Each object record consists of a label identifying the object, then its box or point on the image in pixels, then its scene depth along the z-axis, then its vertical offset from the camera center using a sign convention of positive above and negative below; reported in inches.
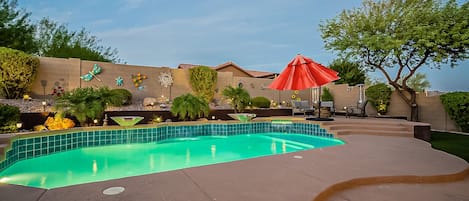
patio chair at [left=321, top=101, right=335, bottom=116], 446.9 -4.8
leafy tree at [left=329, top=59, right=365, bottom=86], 642.8 +75.1
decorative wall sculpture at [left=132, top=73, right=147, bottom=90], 419.5 +39.0
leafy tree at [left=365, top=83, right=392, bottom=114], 442.6 +10.1
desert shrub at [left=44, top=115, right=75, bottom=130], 238.9 -20.3
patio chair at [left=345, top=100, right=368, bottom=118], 386.3 -13.1
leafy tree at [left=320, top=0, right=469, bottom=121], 346.3 +102.6
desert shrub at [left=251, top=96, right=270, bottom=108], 452.8 +0.7
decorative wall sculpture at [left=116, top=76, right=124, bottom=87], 404.8 +35.6
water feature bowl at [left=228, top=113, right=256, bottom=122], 335.3 -20.1
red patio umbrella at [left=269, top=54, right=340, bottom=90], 314.0 +36.6
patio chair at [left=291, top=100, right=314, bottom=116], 450.9 -6.9
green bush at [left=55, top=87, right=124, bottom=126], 247.6 -0.6
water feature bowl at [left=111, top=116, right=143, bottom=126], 255.2 -18.8
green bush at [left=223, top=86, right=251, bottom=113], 375.9 +9.9
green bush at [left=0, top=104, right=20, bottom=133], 201.2 -13.4
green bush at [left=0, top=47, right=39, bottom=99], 301.9 +38.4
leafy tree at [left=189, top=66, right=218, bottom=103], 470.6 +42.0
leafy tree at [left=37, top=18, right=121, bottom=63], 513.5 +146.2
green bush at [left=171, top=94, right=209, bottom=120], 321.7 -6.1
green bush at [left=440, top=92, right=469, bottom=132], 335.9 -6.7
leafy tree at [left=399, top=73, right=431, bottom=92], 1093.8 +93.7
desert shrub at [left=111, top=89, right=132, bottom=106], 375.9 +8.7
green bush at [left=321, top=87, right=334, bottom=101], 558.9 +14.8
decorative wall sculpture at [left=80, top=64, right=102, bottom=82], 379.6 +45.2
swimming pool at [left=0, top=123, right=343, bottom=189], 149.3 -42.9
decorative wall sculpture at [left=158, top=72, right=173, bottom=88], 447.2 +43.1
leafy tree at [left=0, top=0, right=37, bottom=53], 439.5 +141.0
